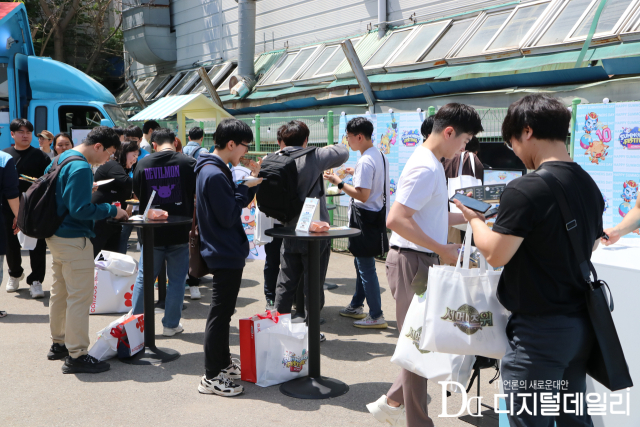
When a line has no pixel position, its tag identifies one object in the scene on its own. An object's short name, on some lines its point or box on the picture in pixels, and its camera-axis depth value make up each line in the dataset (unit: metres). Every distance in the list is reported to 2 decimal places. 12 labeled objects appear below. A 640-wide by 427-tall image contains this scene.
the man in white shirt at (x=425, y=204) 3.02
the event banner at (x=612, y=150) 6.05
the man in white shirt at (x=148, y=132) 10.00
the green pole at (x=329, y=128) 9.21
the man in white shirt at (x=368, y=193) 5.34
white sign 4.20
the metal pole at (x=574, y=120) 6.48
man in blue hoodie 3.95
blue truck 12.03
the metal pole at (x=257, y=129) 10.64
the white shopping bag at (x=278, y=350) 4.25
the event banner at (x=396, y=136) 8.00
